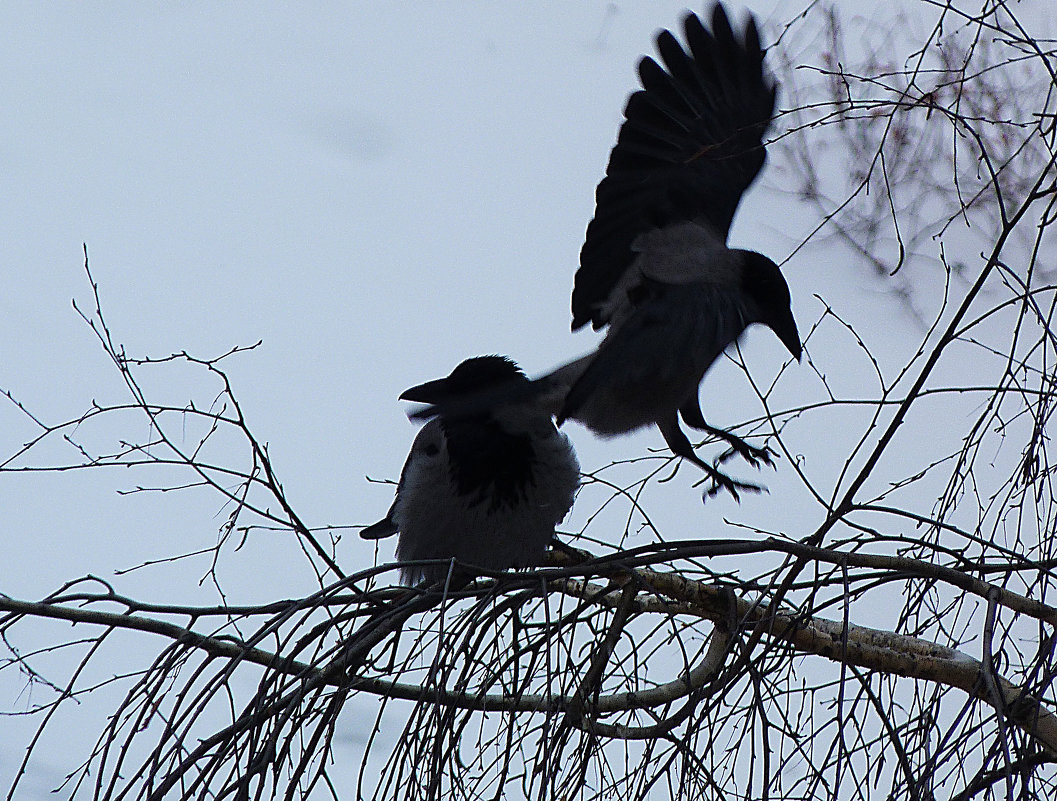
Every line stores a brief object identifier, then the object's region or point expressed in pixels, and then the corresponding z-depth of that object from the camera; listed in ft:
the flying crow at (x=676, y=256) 45.71
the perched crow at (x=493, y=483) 46.18
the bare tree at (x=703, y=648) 44.27
